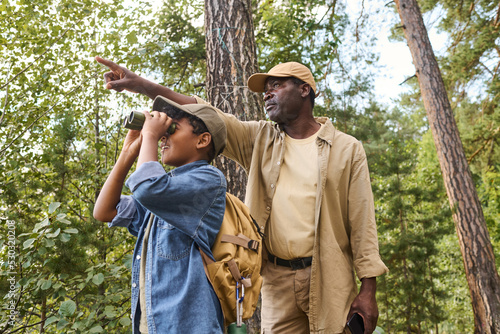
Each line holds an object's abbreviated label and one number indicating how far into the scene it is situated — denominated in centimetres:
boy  151
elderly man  211
